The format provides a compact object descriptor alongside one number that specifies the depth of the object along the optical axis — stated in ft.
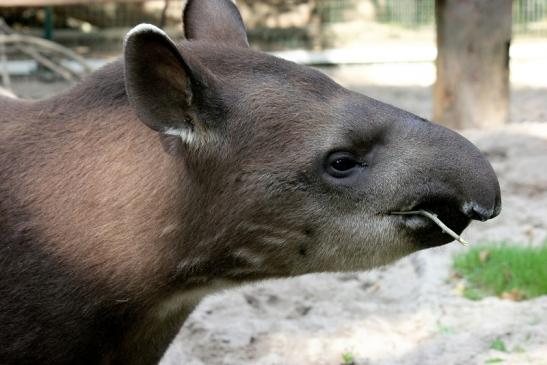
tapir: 19.12
